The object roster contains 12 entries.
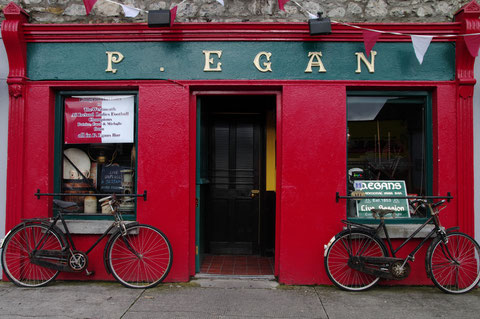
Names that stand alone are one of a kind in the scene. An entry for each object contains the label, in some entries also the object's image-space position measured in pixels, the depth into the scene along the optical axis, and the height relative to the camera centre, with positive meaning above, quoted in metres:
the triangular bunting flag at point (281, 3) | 4.73 +2.25
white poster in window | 5.30 +0.73
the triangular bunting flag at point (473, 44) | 4.70 +1.69
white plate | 5.39 +0.06
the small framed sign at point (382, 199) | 5.13 -0.46
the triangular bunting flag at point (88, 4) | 4.70 +2.22
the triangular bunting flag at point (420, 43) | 4.65 +1.69
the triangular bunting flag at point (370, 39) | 4.77 +1.78
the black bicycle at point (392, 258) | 4.57 -1.22
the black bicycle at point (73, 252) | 4.72 -1.19
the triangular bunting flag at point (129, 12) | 4.82 +2.16
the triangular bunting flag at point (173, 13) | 4.85 +2.17
